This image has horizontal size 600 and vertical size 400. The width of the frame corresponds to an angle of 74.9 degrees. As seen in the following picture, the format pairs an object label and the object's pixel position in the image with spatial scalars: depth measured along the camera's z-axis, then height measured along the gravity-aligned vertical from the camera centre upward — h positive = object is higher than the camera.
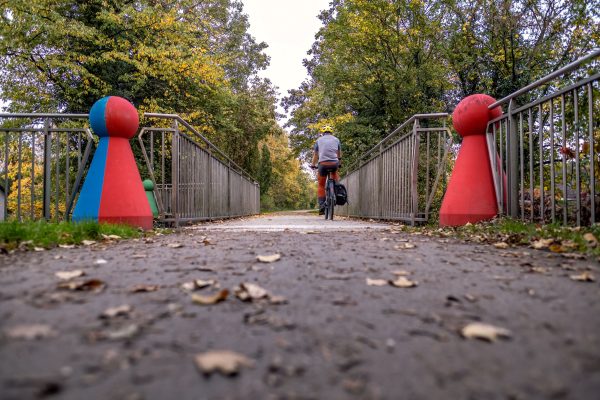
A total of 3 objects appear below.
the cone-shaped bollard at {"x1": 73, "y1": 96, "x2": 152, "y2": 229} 4.90 +0.33
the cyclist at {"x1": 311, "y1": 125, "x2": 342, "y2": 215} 8.66 +1.09
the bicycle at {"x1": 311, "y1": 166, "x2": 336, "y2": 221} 8.82 +0.22
